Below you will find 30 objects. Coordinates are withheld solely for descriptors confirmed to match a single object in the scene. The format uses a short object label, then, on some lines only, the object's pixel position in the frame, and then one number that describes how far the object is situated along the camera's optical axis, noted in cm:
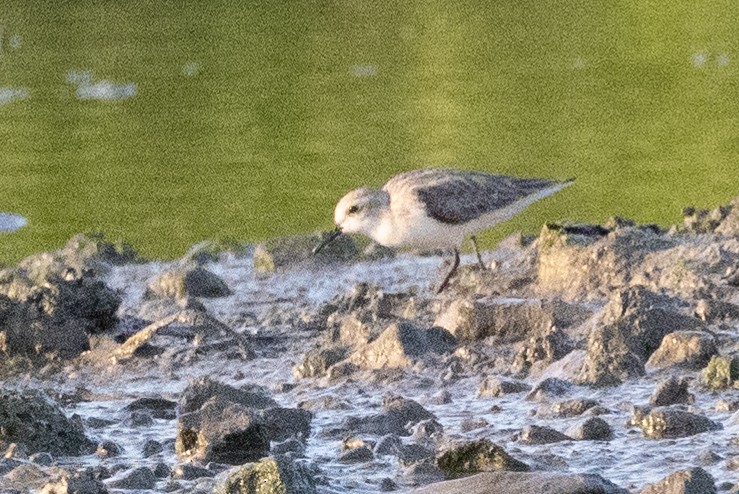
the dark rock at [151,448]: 1166
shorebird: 1870
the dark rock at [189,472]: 1077
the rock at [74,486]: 1009
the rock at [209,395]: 1230
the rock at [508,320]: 1465
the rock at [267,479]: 964
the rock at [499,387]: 1283
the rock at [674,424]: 1105
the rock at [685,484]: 930
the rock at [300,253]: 1977
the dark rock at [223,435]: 1125
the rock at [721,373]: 1204
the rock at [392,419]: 1178
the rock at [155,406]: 1289
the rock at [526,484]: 956
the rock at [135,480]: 1065
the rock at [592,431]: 1116
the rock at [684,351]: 1283
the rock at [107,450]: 1165
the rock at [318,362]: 1414
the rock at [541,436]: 1115
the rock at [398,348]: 1401
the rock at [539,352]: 1359
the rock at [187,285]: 1814
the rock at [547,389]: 1244
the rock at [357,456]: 1110
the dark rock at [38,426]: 1164
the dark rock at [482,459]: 1048
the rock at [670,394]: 1180
